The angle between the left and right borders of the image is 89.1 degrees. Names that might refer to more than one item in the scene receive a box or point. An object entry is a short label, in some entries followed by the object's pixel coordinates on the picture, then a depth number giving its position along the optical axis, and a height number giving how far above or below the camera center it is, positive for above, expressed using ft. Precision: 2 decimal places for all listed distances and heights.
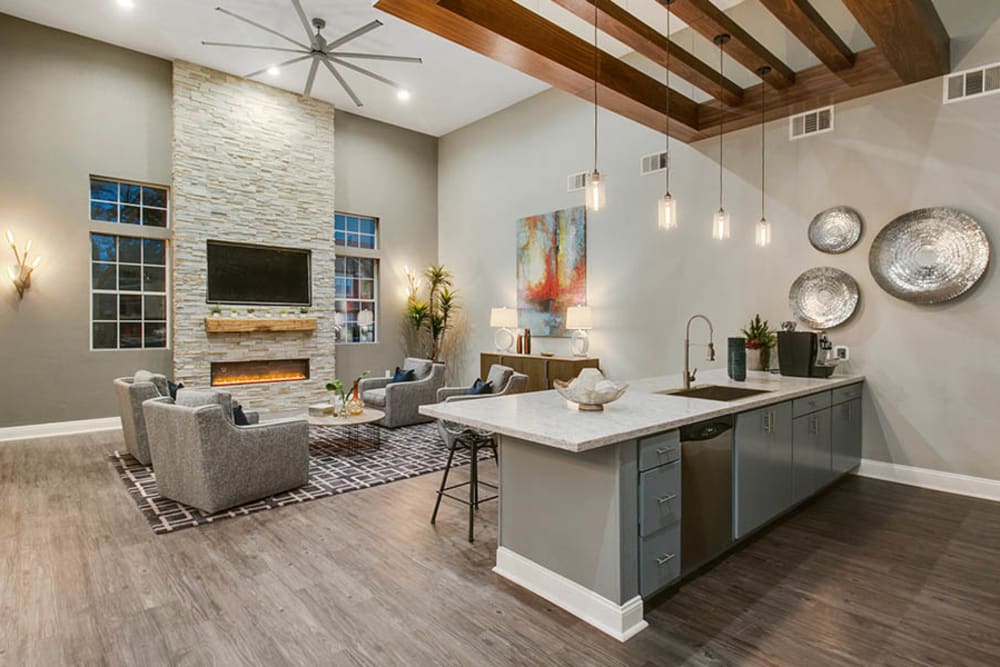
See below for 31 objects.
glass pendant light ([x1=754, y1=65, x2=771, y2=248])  13.17 +2.42
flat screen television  22.75 +2.31
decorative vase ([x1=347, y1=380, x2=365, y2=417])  17.20 -2.82
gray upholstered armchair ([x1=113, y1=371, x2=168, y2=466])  15.14 -2.40
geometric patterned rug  11.89 -4.35
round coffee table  16.05 -4.26
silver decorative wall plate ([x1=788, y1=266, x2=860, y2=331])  14.52 +0.86
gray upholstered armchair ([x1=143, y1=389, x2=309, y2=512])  11.48 -3.11
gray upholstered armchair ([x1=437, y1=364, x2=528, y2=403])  17.47 -2.07
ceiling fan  16.97 +9.79
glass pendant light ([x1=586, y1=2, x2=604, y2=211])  9.81 +2.61
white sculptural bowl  8.41 -1.10
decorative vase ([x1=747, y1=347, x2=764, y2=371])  14.96 -0.98
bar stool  11.05 -2.66
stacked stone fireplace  21.71 +5.85
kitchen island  7.12 -2.65
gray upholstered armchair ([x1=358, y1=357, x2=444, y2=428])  20.59 -2.92
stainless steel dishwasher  8.27 -2.79
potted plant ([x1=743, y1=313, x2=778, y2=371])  14.92 -0.59
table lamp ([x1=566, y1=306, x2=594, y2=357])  20.65 +0.29
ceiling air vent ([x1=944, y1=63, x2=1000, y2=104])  12.36 +6.06
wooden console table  20.72 -1.76
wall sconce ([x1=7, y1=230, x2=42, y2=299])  18.76 +1.91
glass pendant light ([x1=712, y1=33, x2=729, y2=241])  12.60 +2.51
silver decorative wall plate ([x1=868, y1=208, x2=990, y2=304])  12.50 +1.85
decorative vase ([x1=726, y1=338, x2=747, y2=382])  12.64 -0.81
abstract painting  22.18 +2.63
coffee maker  13.55 -0.75
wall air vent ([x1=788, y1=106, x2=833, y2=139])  14.97 +6.11
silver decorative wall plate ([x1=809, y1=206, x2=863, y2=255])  14.39 +2.81
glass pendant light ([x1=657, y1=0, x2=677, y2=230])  10.77 +2.42
